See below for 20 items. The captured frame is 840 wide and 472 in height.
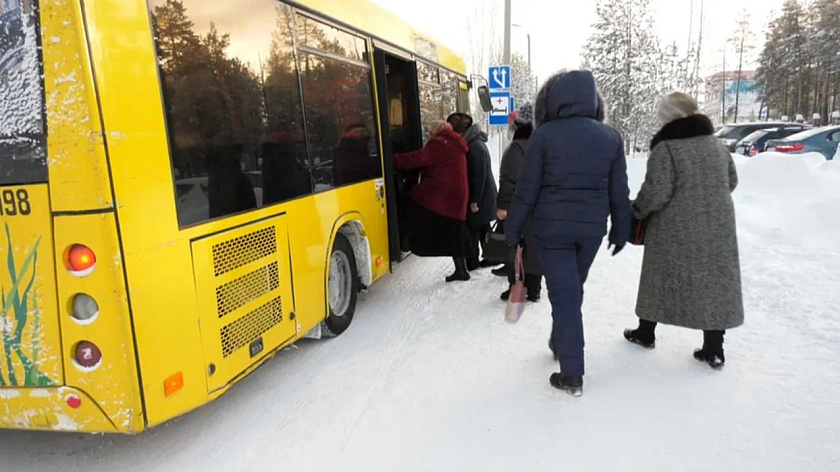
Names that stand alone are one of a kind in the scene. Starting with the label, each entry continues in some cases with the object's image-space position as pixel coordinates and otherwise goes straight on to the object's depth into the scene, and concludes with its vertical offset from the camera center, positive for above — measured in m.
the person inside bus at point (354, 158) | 4.56 -0.09
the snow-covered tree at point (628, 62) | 34.22 +4.63
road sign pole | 12.66 +2.59
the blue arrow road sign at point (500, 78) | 11.14 +1.29
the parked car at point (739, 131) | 21.19 -0.11
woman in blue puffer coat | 3.19 -0.34
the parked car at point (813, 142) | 16.16 -0.53
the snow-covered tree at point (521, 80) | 57.00 +6.67
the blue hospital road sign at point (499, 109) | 10.85 +0.64
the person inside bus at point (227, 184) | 2.94 -0.16
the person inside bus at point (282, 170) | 3.46 -0.12
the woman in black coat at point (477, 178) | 6.04 -0.41
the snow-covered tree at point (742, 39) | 54.72 +9.03
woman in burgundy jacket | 5.63 -0.55
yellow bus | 2.31 -0.22
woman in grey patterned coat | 3.48 -0.55
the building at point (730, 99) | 55.19 +3.38
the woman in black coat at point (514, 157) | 4.79 -0.15
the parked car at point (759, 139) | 19.00 -0.43
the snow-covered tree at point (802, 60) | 39.72 +5.15
